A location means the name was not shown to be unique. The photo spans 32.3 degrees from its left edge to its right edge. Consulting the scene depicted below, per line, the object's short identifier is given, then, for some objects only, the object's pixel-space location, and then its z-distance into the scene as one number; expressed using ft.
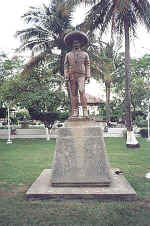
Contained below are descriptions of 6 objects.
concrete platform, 15.67
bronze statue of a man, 18.94
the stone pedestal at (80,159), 17.28
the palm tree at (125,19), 39.45
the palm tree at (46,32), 51.55
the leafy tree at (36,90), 60.75
